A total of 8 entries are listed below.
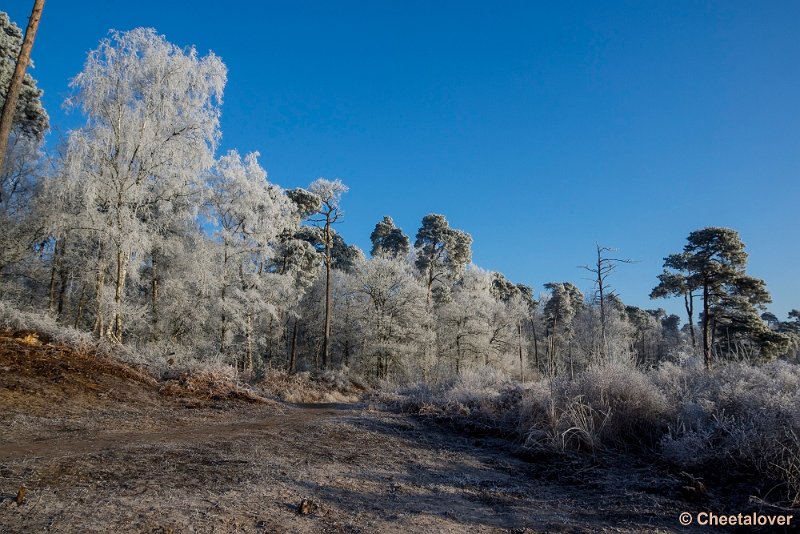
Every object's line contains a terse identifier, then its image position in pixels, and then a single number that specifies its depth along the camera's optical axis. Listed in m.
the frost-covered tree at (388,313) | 33.28
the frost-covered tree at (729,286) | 28.67
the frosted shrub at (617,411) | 6.55
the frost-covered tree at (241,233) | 21.67
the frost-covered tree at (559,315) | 57.25
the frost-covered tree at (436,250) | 39.25
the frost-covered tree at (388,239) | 45.69
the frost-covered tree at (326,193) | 24.11
